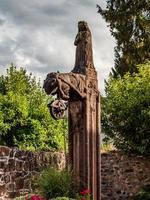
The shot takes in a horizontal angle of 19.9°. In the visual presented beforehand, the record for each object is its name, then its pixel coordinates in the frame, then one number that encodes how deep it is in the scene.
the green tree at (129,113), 14.52
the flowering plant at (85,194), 7.58
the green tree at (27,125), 15.79
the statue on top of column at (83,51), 8.32
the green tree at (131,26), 18.63
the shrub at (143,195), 12.41
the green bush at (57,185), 7.91
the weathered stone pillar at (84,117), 8.04
